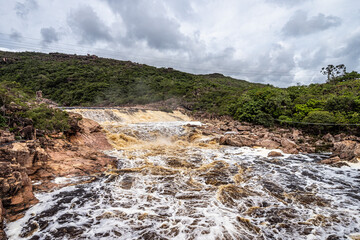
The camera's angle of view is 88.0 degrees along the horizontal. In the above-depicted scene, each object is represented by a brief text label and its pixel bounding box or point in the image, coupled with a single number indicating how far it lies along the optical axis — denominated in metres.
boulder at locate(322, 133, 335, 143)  16.26
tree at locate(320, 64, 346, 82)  37.16
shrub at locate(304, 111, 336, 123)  17.86
